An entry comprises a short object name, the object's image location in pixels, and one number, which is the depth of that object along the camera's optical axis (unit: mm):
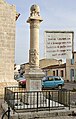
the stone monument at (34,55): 10984
